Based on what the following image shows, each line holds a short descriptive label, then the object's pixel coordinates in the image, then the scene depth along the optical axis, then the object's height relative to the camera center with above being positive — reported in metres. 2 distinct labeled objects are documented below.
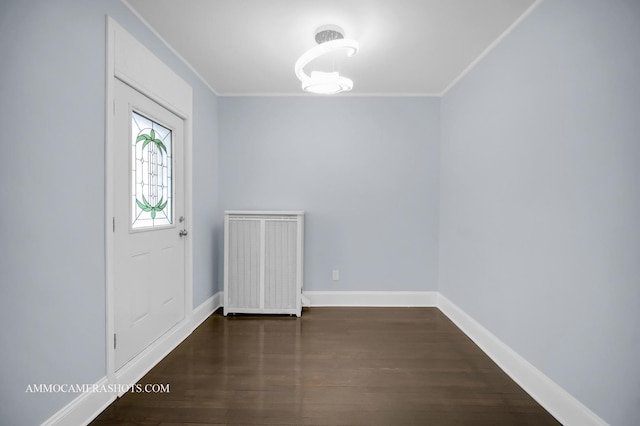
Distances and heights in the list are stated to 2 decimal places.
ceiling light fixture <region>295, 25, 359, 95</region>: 2.04 +1.07
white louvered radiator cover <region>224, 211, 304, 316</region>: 3.35 -0.56
